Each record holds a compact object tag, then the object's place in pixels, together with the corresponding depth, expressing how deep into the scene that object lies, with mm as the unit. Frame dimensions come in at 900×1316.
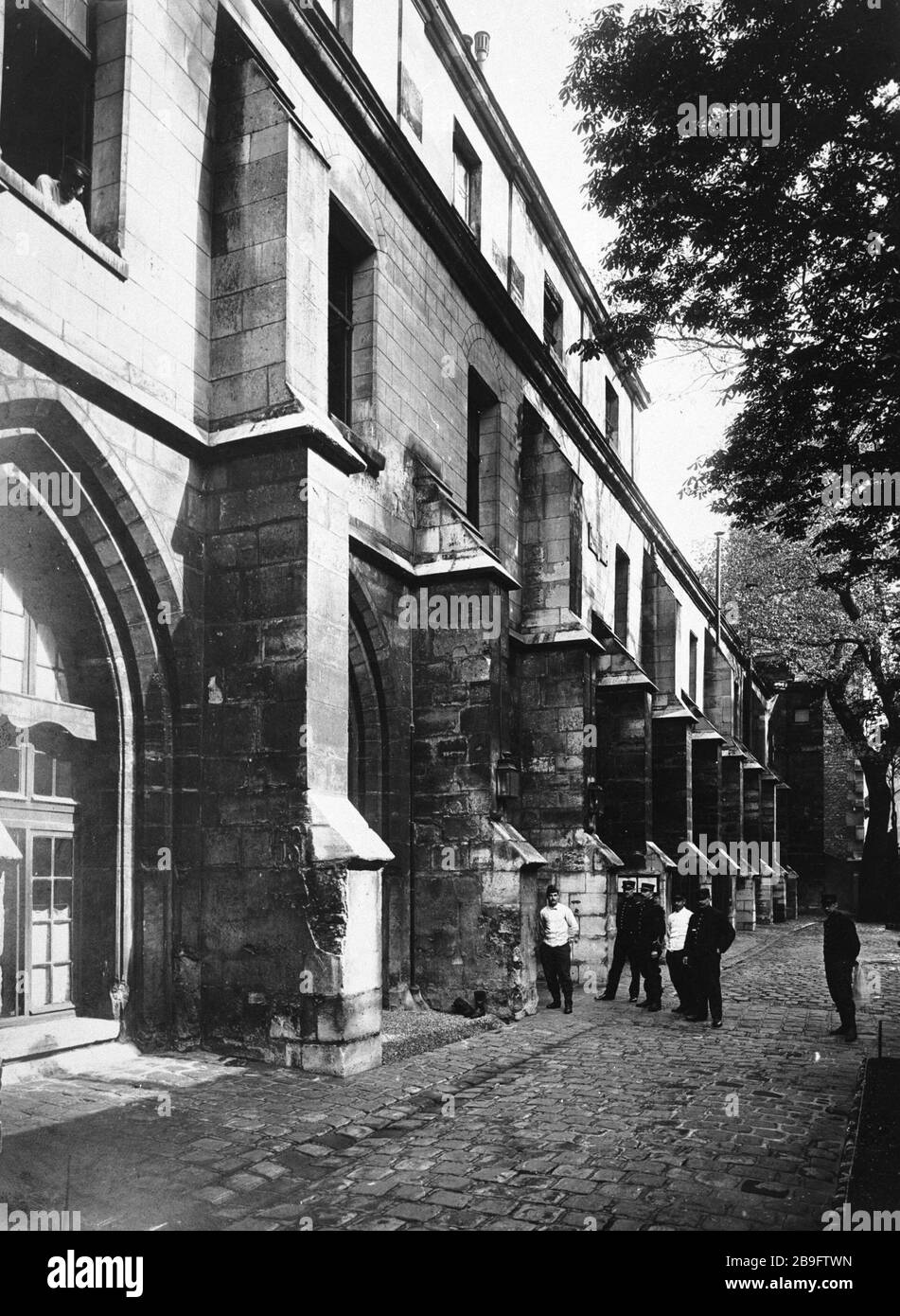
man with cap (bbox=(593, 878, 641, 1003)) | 12656
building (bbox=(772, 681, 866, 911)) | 40906
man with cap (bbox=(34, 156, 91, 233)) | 7281
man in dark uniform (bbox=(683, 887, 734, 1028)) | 11172
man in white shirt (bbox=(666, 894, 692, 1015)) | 11962
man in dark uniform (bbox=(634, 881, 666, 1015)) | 12305
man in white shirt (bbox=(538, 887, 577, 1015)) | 12086
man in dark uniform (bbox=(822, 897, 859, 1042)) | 10422
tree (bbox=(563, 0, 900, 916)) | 7871
